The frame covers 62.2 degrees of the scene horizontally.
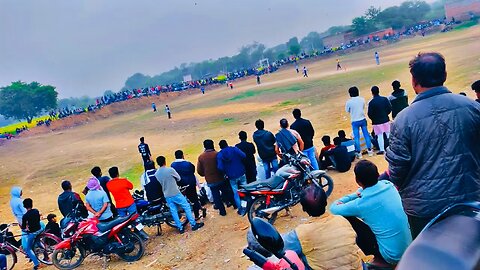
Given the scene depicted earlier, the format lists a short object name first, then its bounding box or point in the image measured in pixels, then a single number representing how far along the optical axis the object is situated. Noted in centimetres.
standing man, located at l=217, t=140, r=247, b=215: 736
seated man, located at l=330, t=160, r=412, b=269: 335
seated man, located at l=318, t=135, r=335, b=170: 854
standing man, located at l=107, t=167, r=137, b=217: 705
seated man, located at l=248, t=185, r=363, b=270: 301
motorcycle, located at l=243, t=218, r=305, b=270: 232
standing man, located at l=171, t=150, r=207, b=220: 766
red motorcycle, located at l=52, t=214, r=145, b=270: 655
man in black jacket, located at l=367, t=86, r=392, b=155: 801
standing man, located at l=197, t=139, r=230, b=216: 763
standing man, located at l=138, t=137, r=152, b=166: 1212
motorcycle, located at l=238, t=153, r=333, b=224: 651
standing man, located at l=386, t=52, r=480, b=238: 255
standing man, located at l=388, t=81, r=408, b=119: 838
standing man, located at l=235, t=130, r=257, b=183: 783
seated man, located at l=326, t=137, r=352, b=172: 816
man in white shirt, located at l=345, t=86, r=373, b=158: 844
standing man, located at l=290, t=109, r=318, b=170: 794
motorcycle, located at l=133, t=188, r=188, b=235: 738
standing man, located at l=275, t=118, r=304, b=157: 743
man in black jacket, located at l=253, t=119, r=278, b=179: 759
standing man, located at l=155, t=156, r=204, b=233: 709
